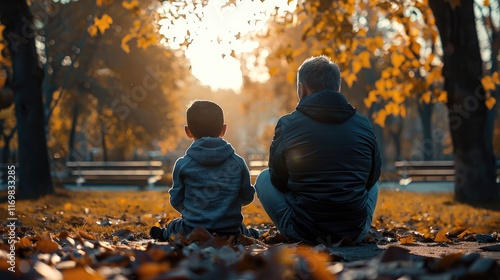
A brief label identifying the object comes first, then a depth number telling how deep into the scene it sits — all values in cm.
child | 577
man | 546
